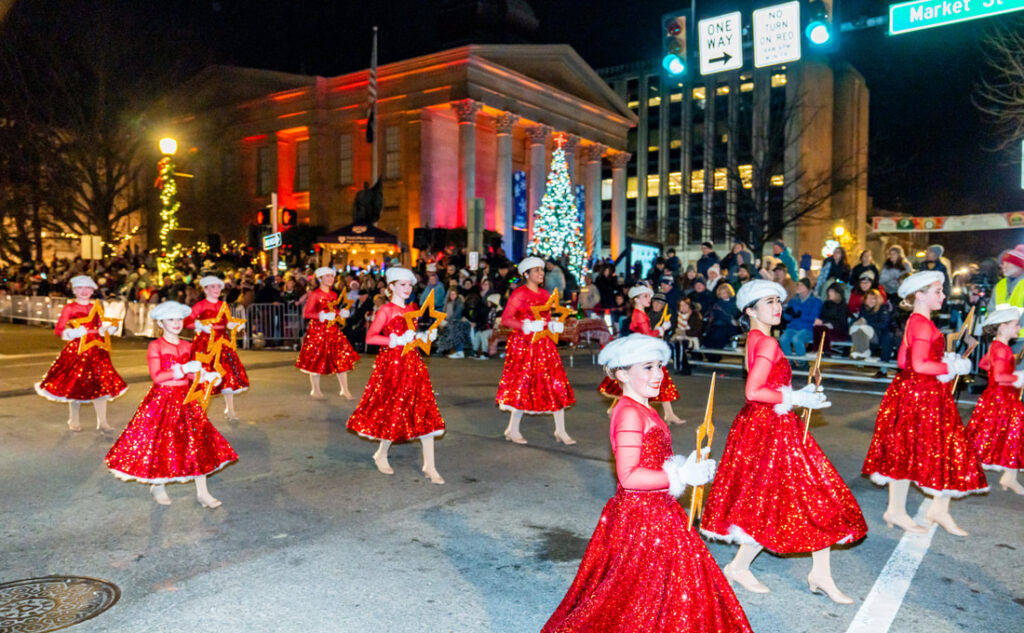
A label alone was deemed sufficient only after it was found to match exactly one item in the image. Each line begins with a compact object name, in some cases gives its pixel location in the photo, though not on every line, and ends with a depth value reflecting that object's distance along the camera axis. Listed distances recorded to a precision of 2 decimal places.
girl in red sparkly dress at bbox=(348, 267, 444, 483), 7.11
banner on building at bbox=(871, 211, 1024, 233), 29.72
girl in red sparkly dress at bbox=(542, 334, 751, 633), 3.11
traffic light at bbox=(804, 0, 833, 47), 11.55
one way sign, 13.09
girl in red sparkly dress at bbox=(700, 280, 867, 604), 4.32
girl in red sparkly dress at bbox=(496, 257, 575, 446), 8.54
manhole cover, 4.12
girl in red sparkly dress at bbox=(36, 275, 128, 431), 9.12
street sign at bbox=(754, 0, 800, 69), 12.22
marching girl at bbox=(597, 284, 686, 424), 9.16
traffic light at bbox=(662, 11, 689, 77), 13.23
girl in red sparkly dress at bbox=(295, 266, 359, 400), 11.59
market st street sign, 9.99
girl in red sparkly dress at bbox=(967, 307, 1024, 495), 6.49
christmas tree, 33.72
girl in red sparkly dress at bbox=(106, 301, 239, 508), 5.98
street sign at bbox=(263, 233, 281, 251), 20.59
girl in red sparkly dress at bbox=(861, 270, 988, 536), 5.42
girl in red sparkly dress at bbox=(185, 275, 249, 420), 9.66
